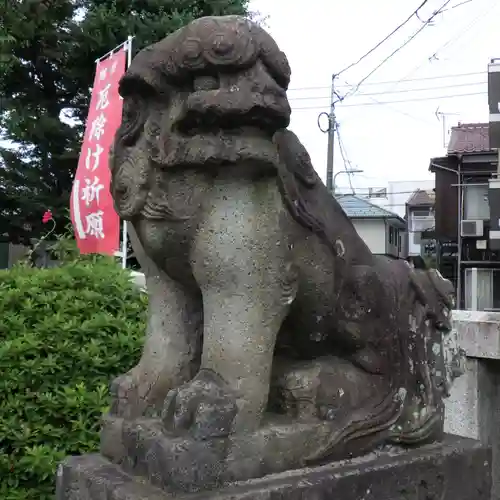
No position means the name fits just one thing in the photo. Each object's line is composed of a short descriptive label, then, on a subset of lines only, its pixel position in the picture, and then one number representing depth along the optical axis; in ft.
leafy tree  23.80
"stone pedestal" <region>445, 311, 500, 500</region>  7.56
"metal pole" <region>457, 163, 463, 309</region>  48.52
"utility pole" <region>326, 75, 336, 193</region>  40.24
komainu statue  4.40
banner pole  14.38
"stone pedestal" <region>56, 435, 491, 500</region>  4.30
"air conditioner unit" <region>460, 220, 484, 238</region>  48.14
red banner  14.60
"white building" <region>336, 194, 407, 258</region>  69.41
